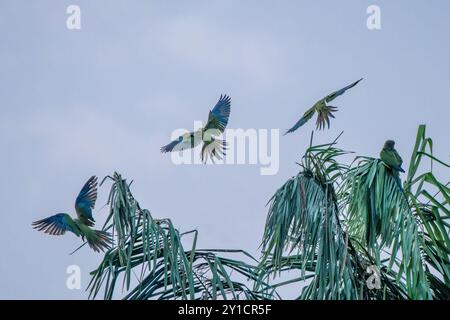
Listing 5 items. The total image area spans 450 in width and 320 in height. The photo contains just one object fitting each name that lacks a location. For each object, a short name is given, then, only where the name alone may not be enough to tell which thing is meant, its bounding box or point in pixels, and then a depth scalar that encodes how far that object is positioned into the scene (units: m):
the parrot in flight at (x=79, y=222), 11.36
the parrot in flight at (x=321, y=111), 12.64
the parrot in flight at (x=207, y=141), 13.05
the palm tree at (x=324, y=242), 10.29
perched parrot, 11.35
